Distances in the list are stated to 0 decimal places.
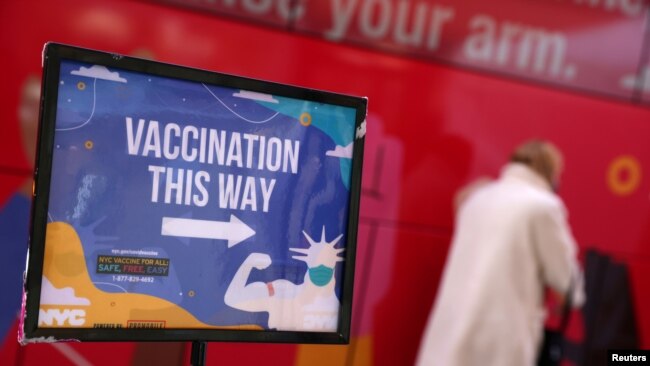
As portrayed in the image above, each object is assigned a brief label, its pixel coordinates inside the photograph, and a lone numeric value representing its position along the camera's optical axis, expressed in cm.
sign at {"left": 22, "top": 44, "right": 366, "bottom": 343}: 101
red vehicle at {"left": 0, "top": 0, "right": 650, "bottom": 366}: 248
